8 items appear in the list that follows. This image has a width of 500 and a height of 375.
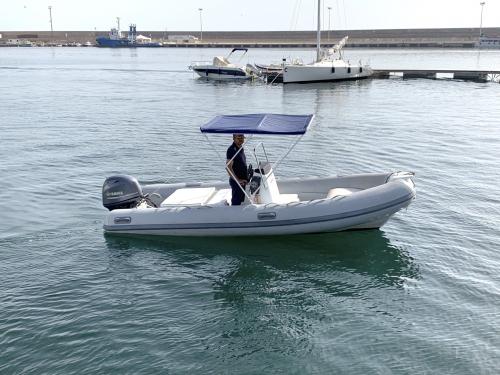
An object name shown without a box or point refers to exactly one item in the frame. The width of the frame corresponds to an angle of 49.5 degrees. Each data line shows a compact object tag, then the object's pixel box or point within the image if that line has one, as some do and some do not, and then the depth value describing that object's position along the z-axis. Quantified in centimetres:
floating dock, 4959
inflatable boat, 1053
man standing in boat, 1047
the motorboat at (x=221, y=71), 5000
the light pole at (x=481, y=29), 13325
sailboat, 4634
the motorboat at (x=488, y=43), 11988
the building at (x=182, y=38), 16650
